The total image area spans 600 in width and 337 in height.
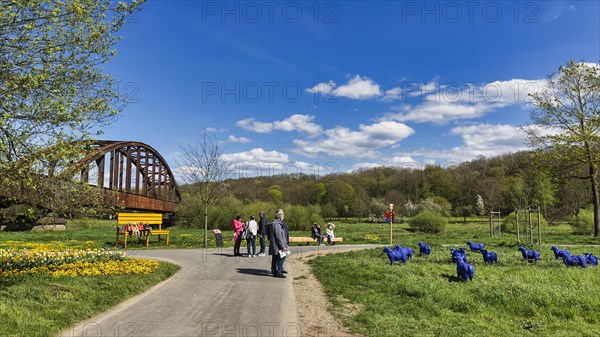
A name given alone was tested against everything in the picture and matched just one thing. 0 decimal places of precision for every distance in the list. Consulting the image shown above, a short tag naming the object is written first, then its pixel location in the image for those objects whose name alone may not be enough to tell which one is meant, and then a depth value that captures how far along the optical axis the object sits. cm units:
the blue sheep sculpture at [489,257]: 1249
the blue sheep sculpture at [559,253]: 1240
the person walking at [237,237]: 1480
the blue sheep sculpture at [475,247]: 1527
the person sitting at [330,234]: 2198
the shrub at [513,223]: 3092
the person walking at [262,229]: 1443
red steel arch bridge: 3997
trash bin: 1838
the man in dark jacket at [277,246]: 1057
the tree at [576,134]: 1873
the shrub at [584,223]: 3052
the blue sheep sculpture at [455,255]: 1088
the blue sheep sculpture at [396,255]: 1172
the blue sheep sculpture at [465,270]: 967
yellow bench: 1911
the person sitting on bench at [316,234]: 2127
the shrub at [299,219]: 3588
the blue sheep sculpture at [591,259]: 1227
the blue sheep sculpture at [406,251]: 1230
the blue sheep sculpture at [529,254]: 1282
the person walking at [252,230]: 1416
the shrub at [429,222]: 3519
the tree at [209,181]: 2103
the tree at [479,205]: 6955
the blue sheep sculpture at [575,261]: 1190
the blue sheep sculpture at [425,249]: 1428
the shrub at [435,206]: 6838
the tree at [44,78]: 717
